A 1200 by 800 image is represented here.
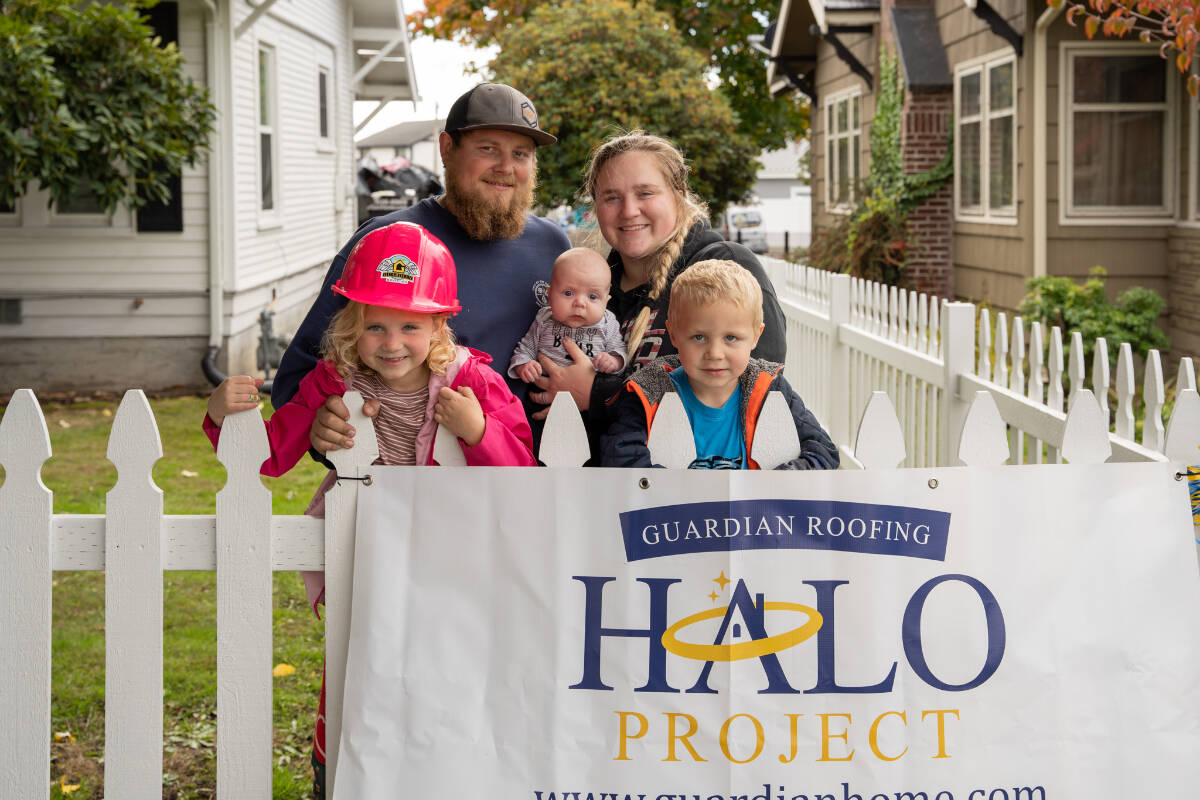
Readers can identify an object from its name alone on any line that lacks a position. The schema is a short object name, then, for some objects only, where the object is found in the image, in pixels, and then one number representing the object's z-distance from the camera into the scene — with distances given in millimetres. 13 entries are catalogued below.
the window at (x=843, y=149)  17516
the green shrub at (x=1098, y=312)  9625
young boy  2660
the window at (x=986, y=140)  12266
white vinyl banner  2498
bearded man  3225
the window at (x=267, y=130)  14656
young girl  2625
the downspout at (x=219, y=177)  11680
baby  3014
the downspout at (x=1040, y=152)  11195
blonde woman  3033
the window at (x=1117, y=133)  10883
